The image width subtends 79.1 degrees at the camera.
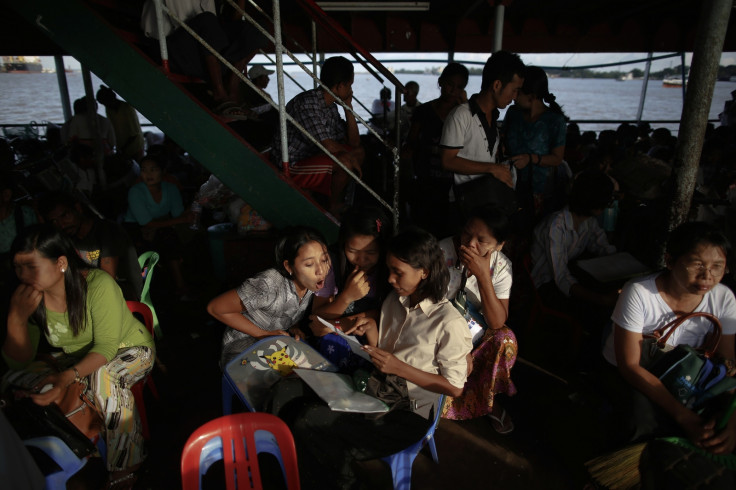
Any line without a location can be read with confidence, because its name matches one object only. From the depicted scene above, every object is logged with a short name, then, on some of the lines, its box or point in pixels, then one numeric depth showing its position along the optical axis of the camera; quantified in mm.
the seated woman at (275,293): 2500
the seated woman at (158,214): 4473
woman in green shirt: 2162
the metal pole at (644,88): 10427
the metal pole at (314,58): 5226
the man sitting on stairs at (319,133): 3609
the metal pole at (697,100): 2783
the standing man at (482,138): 3133
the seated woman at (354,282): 2549
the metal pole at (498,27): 4738
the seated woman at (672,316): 2141
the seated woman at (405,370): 1976
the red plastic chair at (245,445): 1775
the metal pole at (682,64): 8941
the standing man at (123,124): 7766
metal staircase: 3119
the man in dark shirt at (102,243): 3158
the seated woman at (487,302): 2611
